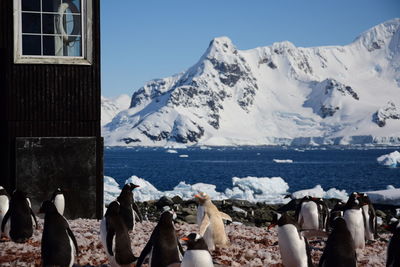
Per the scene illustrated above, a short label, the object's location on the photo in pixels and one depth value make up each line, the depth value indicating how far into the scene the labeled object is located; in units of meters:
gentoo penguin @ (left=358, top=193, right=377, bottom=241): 14.46
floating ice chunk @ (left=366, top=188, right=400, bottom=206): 32.28
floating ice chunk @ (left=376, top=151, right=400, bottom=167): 111.39
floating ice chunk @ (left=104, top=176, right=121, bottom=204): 34.58
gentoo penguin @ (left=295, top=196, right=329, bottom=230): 15.23
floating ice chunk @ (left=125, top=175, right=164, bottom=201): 36.28
